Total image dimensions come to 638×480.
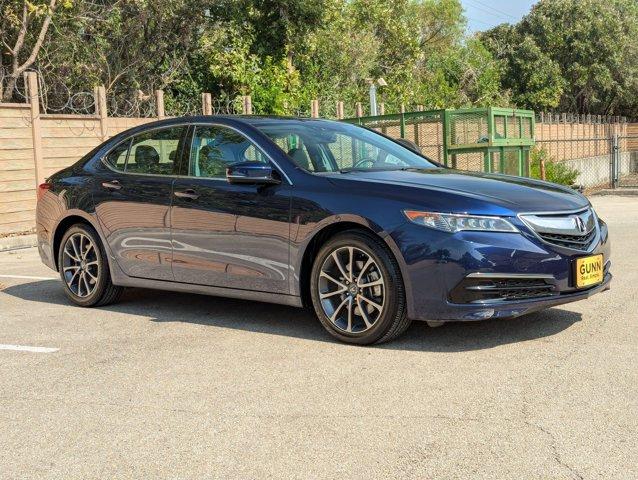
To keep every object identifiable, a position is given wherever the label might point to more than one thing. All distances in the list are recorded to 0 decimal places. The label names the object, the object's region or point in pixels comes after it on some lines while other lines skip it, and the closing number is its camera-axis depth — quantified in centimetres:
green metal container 1473
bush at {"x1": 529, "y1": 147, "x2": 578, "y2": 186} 2030
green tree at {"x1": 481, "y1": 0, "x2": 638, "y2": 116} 5022
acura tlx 524
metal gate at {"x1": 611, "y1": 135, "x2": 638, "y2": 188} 2339
